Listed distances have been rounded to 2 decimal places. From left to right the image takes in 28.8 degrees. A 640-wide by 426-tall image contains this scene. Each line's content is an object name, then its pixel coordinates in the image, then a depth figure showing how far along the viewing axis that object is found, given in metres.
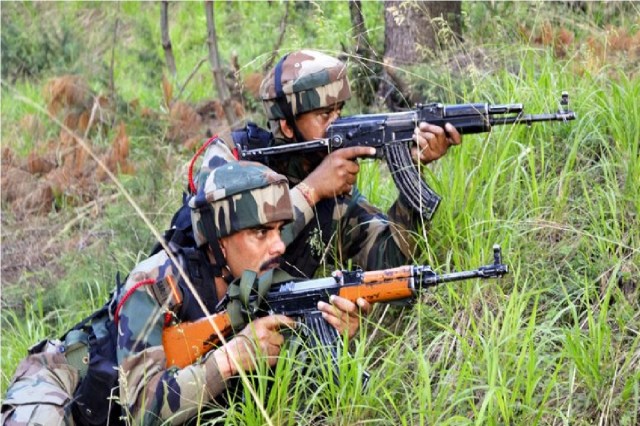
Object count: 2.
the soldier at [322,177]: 5.34
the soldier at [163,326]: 4.57
